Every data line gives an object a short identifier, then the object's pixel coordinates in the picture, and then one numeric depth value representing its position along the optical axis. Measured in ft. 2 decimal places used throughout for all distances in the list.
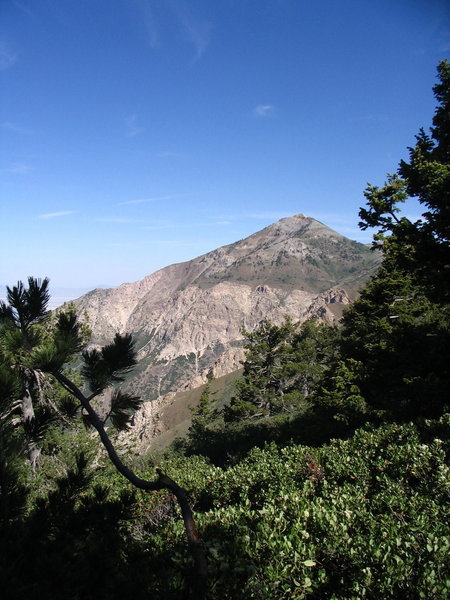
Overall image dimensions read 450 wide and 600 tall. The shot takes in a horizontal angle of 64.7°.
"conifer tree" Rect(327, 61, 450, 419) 37.14
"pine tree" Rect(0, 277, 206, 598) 9.76
